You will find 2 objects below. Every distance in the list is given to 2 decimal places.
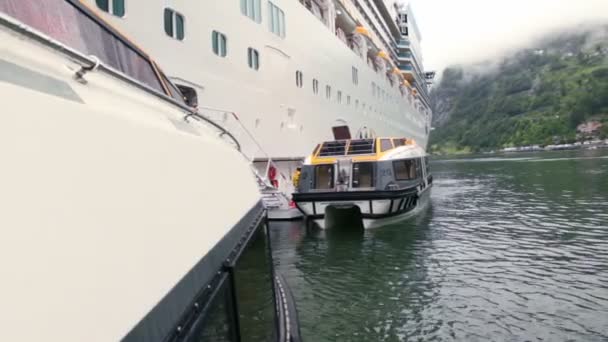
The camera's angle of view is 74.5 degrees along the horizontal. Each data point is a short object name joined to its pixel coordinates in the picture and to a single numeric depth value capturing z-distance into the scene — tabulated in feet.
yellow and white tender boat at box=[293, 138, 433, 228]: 37.86
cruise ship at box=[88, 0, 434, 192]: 31.71
